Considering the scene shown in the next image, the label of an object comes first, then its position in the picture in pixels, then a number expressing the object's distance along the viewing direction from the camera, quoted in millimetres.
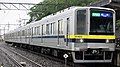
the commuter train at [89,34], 13820
